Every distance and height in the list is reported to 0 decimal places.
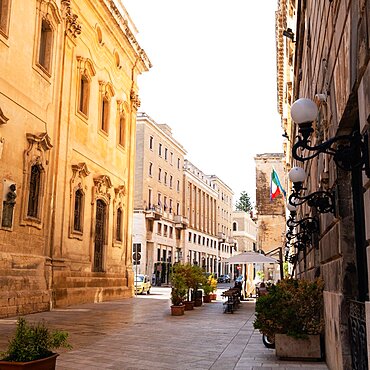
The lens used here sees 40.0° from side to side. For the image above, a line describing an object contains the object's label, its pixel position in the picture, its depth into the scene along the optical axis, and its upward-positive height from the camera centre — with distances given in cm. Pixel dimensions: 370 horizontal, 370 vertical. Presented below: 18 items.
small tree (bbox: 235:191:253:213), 11912 +1751
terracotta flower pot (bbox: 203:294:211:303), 2595 -105
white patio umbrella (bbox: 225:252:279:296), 2489 +97
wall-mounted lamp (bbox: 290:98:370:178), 414 +121
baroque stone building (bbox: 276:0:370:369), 413 +113
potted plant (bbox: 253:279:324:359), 824 -65
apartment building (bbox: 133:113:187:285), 5238 +874
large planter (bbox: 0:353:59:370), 492 -85
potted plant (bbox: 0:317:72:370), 498 -73
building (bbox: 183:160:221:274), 6988 +898
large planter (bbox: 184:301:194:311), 1972 -104
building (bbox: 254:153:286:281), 4434 +630
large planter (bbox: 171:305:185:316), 1731 -108
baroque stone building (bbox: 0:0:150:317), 1600 +495
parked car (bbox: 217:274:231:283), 7554 -11
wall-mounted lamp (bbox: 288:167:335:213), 650 +104
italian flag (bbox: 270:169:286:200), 3020 +548
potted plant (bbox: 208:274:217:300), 2522 -20
